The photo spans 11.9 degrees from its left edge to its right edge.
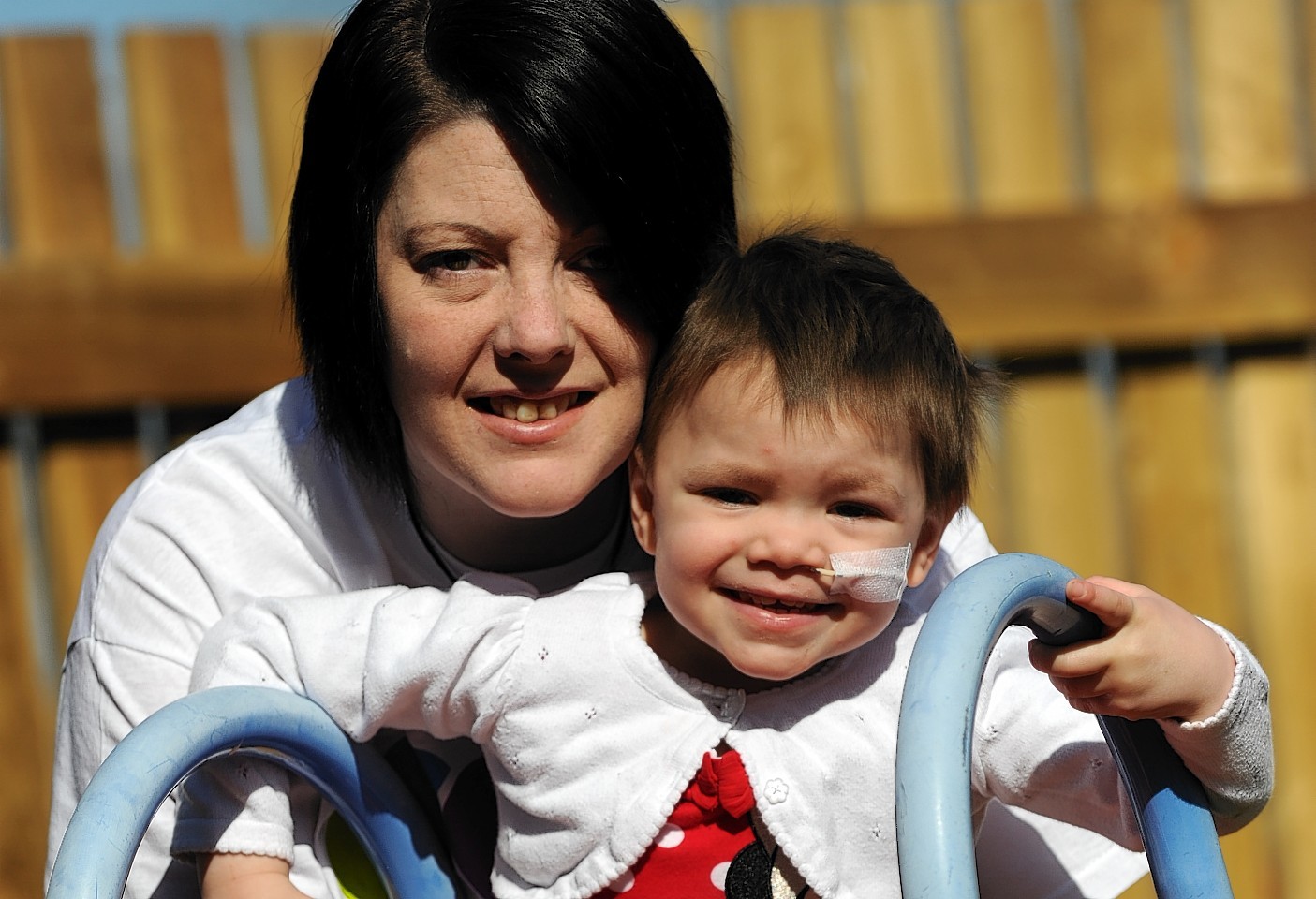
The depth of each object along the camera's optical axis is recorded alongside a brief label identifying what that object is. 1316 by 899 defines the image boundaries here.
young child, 2.70
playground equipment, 2.57
